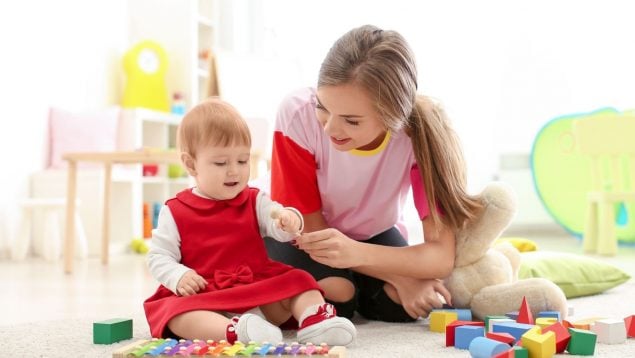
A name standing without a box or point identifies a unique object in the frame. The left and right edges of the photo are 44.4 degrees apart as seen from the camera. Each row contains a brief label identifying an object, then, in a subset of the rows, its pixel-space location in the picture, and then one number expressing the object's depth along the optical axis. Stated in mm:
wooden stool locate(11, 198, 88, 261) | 3484
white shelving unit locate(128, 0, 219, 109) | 4535
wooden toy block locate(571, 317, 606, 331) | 1273
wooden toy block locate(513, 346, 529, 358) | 1041
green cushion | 1880
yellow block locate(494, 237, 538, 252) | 2314
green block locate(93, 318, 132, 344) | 1314
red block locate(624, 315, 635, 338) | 1285
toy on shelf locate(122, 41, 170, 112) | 4371
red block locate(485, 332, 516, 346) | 1105
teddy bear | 1474
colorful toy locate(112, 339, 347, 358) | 1034
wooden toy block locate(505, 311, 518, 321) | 1361
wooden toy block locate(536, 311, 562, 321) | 1332
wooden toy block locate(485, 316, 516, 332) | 1240
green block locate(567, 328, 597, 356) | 1137
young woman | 1334
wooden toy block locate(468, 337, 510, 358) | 1044
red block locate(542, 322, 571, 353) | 1135
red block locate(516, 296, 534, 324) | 1269
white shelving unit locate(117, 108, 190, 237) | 3955
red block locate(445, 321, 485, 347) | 1239
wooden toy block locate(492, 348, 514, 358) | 1003
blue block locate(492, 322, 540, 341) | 1155
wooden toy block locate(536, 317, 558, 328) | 1217
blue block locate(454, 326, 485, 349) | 1205
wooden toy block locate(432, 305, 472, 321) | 1415
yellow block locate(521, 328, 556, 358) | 1056
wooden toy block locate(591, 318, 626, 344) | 1243
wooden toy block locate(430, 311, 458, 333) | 1381
